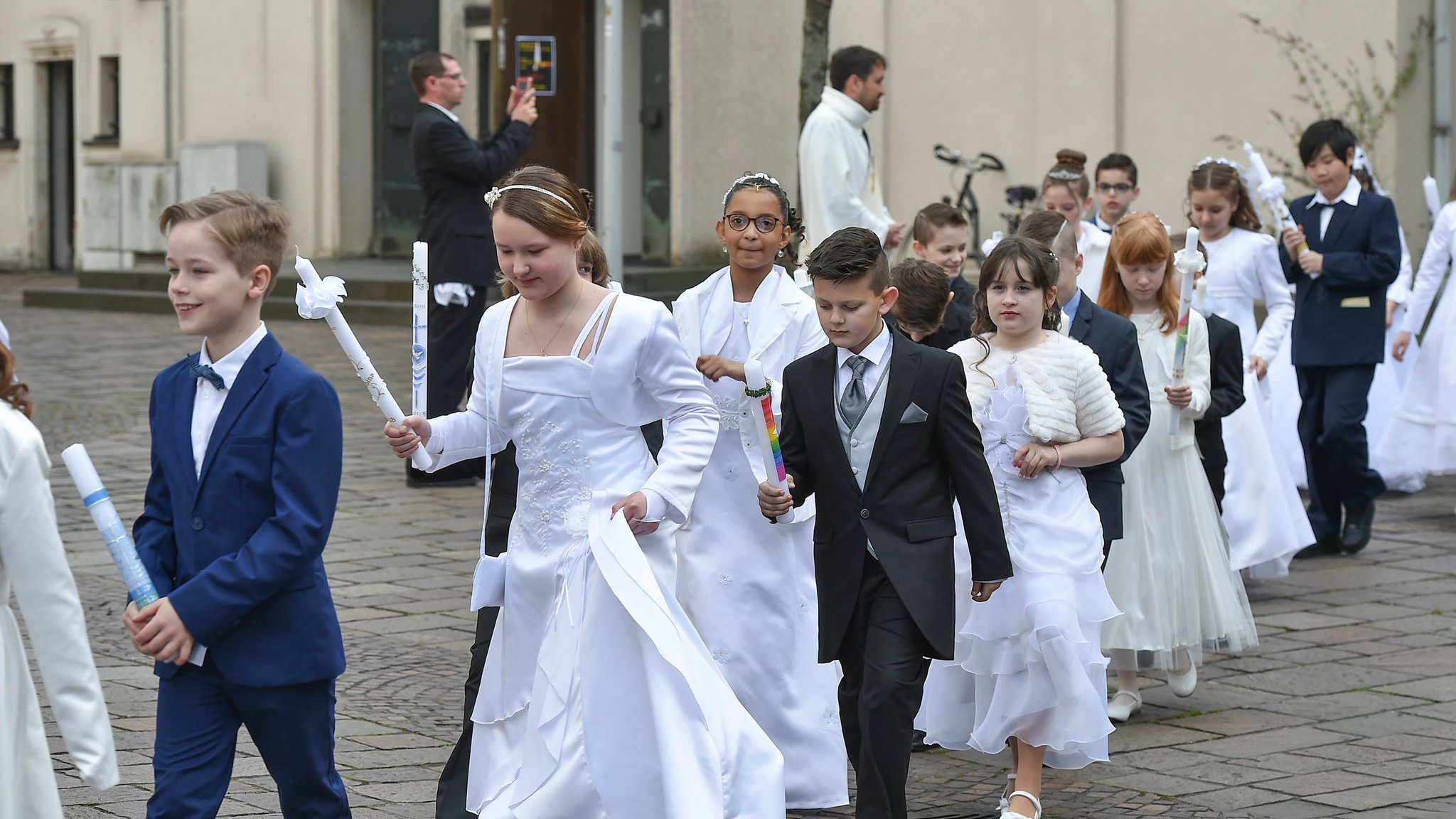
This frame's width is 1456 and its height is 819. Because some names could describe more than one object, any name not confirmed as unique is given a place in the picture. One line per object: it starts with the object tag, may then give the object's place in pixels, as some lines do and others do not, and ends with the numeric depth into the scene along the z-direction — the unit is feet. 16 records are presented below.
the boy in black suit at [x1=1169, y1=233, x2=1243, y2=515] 45.98
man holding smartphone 69.03
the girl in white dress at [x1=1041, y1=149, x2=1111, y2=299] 56.60
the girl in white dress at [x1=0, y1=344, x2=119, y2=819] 22.32
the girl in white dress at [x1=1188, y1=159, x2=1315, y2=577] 53.12
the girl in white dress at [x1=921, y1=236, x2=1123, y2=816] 34.34
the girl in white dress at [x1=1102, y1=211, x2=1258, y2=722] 42.04
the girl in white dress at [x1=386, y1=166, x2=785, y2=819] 29.02
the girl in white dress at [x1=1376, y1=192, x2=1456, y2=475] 66.99
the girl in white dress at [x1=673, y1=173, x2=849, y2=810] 36.15
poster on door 82.44
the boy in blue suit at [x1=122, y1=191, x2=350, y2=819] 25.48
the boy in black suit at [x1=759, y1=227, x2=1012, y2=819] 31.24
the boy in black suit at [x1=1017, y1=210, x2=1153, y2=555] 38.43
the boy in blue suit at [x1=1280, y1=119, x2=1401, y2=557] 59.87
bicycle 113.09
